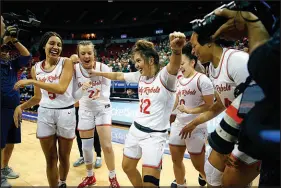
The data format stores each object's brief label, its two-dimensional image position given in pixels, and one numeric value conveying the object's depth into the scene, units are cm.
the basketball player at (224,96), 208
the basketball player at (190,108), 332
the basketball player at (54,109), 322
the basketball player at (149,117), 263
